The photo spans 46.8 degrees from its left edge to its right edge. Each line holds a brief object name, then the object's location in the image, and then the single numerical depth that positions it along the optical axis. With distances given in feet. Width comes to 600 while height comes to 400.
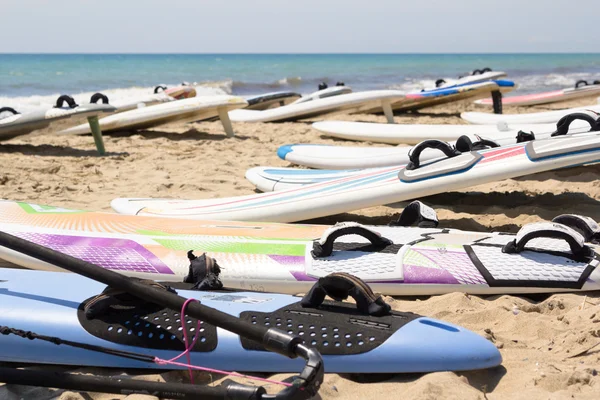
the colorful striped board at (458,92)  28.96
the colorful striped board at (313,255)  8.75
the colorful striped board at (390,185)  11.30
